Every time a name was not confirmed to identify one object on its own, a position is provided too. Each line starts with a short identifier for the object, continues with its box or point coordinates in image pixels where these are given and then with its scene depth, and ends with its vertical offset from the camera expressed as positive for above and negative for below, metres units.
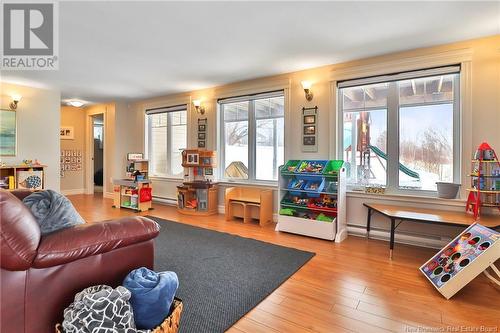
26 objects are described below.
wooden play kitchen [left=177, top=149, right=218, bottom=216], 5.14 -0.48
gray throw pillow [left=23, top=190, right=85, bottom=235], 1.52 -0.29
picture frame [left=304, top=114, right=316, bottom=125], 4.25 +0.72
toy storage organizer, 3.67 -0.54
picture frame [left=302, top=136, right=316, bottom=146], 4.24 +0.37
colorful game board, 2.10 -0.81
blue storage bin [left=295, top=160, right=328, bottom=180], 3.87 -0.11
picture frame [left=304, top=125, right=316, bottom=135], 4.24 +0.54
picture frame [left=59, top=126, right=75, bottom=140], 7.30 +0.83
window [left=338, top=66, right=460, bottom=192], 3.40 +0.49
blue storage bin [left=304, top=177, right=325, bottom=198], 3.85 -0.35
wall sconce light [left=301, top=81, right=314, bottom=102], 4.15 +1.18
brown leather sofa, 1.27 -0.55
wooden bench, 4.46 -0.71
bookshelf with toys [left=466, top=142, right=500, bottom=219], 2.84 -0.16
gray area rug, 1.92 -1.06
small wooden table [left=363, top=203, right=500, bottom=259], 2.68 -0.58
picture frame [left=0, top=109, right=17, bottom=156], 4.94 +0.57
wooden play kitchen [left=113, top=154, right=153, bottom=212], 5.43 -0.59
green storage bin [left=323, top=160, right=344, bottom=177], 3.71 -0.06
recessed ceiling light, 6.47 +1.47
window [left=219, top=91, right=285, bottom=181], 4.79 +0.52
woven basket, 1.36 -0.86
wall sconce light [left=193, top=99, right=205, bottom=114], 5.52 +1.19
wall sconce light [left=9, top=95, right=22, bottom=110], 4.98 +1.16
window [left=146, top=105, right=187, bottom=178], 6.17 +0.58
